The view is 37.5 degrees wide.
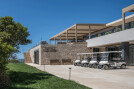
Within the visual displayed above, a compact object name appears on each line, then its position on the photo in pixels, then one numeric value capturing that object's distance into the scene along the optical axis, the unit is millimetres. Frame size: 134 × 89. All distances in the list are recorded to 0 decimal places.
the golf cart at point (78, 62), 29394
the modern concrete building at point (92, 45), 25297
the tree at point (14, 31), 12500
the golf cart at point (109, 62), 20562
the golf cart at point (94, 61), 23375
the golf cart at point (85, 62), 26219
